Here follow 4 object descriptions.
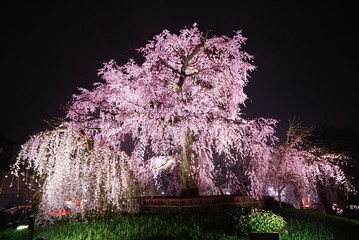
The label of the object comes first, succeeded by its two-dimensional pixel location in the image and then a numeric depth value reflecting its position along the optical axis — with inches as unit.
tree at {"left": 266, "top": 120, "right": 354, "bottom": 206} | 632.4
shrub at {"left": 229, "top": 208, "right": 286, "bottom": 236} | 326.3
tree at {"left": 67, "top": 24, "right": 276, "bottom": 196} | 483.2
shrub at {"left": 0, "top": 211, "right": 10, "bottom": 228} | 545.8
